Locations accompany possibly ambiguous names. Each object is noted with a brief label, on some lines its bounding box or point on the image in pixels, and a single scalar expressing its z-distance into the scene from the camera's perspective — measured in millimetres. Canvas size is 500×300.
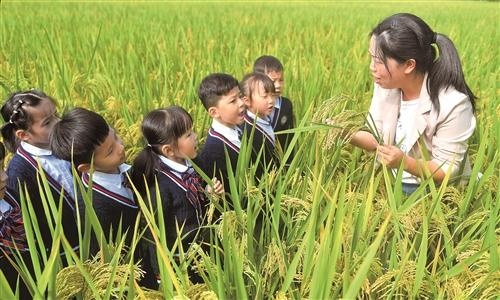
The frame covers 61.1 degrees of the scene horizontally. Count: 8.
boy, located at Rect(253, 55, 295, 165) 2301
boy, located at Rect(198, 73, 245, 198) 1703
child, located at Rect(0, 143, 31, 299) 1188
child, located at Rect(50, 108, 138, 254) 1293
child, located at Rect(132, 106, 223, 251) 1400
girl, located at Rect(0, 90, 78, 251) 1381
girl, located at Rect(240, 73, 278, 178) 1945
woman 1431
